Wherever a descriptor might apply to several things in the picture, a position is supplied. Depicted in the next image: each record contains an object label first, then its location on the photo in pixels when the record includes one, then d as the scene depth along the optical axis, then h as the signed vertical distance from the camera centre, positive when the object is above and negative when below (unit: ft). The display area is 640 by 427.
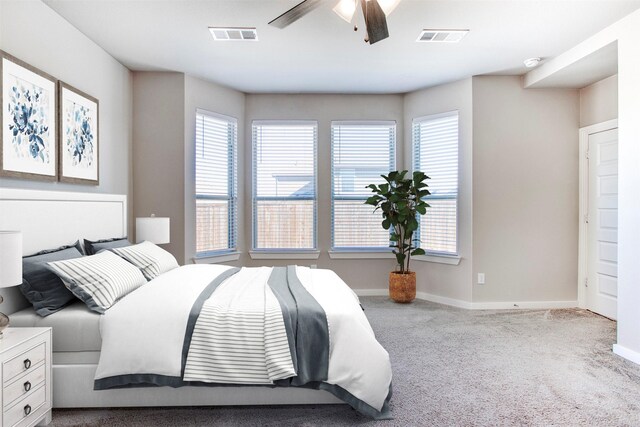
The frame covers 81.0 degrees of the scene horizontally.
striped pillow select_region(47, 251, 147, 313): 7.21 -1.43
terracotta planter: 14.93 -3.17
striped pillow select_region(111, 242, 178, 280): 9.34 -1.31
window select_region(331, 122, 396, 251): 16.71 +1.47
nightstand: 5.66 -2.71
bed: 6.91 -3.22
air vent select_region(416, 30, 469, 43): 10.68 +5.02
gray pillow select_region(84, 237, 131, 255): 9.48 -0.96
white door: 13.05 -0.62
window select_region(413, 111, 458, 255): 15.19 +1.40
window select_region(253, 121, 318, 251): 16.53 +1.23
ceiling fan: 6.97 +3.74
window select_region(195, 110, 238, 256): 14.75 +1.01
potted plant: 14.79 -0.18
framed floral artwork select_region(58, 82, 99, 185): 9.84 +2.04
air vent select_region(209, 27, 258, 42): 10.53 +5.02
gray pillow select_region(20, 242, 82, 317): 7.20 -1.56
